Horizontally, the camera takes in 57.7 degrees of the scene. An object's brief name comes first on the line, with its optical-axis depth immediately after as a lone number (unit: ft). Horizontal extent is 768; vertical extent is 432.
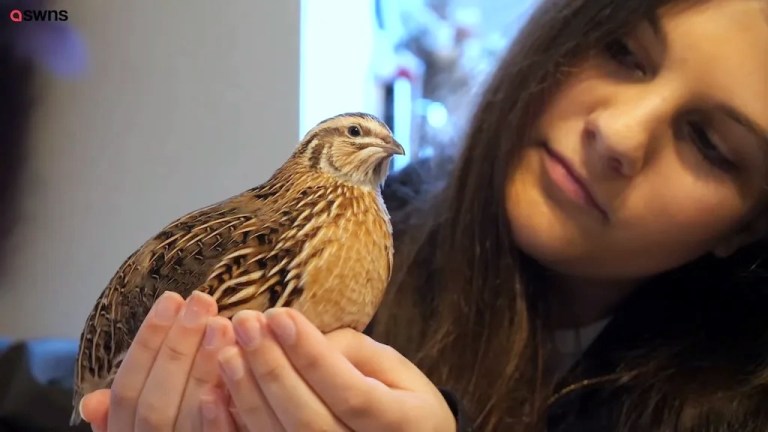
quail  1.34
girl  1.45
